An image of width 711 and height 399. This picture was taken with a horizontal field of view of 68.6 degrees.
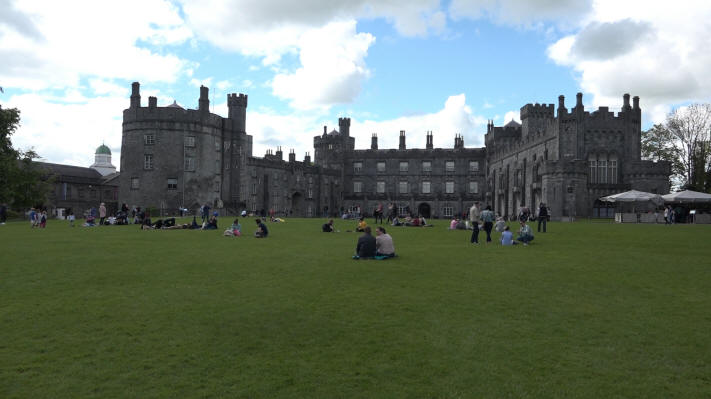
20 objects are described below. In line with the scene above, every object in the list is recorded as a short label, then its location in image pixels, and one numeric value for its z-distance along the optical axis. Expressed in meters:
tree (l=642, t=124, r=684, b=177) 59.03
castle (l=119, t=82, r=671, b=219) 51.66
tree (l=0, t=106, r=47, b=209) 38.47
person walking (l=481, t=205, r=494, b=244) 20.77
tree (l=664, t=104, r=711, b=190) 54.31
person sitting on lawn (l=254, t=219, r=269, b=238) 23.17
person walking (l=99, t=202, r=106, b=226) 32.62
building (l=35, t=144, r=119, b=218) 69.69
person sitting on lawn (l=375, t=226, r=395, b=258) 15.32
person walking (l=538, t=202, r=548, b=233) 26.62
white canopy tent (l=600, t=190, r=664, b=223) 38.16
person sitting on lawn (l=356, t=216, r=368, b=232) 25.07
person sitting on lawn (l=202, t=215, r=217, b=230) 28.98
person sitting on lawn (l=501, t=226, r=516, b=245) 19.47
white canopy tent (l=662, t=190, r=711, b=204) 37.28
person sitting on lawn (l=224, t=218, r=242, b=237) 23.83
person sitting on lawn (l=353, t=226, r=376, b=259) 15.00
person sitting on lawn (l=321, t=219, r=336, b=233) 27.39
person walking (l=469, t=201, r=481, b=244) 20.55
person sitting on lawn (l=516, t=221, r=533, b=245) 19.97
